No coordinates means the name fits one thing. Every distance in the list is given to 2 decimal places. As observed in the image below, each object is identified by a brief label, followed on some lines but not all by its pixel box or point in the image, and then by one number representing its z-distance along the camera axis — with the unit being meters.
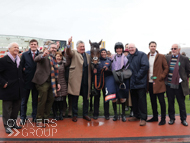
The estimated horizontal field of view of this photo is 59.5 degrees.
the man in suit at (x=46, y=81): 4.73
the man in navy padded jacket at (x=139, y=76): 4.92
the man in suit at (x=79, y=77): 5.26
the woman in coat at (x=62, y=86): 5.31
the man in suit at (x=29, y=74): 4.99
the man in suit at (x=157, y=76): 4.89
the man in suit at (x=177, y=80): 4.80
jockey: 5.16
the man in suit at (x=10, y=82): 4.32
